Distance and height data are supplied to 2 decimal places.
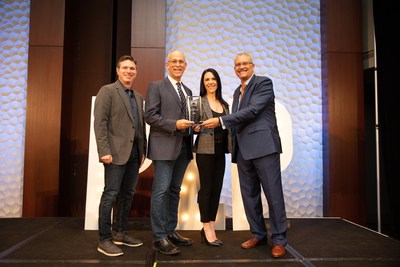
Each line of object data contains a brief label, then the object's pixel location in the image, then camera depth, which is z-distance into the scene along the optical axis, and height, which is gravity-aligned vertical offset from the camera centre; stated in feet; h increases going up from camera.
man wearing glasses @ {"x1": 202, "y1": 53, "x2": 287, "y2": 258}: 7.70 +0.01
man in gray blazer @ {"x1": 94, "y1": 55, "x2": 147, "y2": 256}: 7.63 +0.14
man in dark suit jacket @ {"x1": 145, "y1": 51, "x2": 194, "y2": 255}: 7.54 +0.07
